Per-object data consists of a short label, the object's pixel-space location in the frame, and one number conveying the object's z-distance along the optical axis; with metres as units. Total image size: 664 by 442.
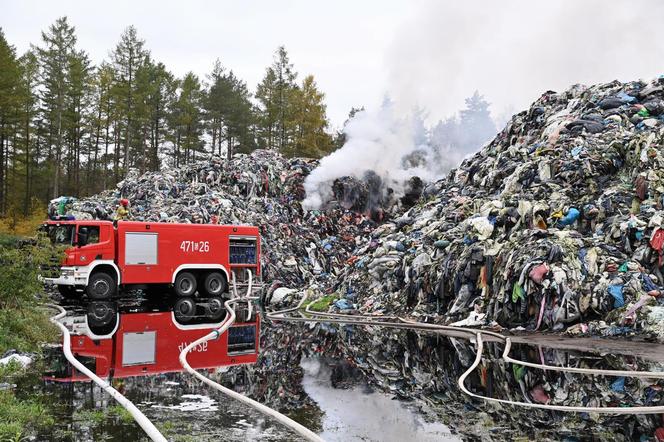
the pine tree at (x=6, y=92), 38.34
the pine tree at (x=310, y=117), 47.53
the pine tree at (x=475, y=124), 37.06
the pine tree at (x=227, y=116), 51.19
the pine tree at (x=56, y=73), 42.41
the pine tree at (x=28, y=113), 40.62
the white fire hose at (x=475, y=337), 5.77
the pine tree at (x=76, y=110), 43.31
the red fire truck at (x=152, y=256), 17.45
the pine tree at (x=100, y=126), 48.12
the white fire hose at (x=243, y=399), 4.91
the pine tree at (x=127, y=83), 45.66
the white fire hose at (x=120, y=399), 4.78
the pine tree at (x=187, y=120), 49.53
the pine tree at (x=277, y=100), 50.41
